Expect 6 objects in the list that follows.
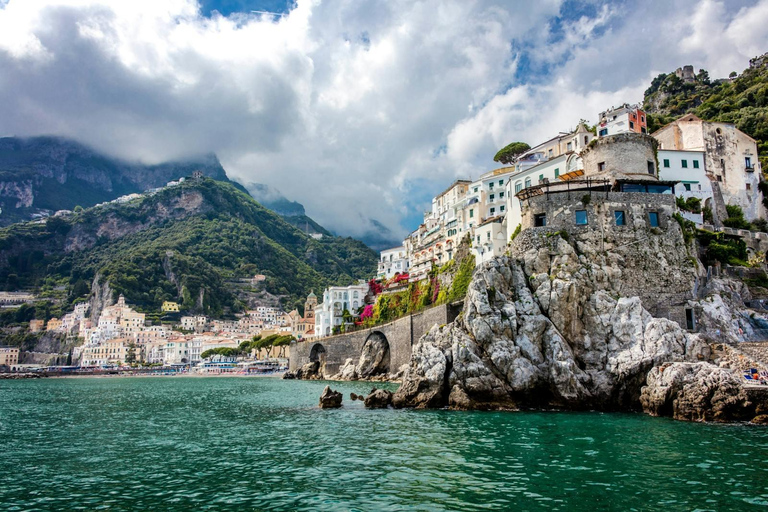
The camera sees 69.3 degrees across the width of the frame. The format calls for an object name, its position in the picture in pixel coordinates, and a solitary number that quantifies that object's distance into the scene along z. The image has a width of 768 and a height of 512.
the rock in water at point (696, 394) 28.09
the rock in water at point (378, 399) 37.03
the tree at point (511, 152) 76.25
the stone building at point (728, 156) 52.12
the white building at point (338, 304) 96.44
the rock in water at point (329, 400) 38.09
